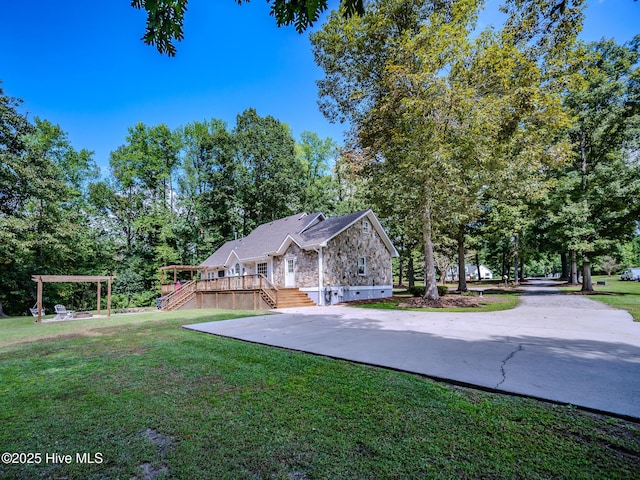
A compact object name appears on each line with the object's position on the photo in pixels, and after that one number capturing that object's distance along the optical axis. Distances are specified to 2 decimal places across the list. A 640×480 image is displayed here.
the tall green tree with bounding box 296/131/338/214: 32.78
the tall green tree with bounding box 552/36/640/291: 16.33
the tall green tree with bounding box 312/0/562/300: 12.09
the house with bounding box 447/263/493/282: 65.75
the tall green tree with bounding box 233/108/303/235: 30.94
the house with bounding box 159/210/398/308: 18.02
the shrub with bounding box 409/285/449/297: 20.64
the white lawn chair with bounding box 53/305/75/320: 15.24
